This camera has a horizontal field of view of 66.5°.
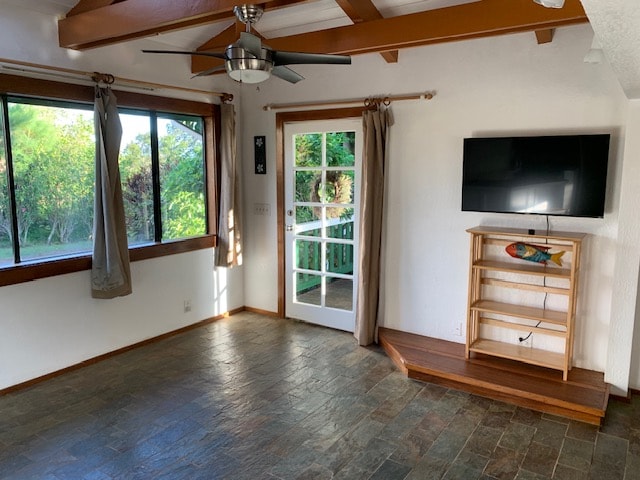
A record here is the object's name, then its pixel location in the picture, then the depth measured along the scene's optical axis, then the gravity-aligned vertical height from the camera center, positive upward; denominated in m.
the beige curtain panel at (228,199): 4.80 -0.19
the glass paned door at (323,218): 4.54 -0.38
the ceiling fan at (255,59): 2.30 +0.60
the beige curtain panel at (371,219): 4.19 -0.34
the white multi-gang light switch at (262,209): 5.11 -0.31
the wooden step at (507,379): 3.14 -1.39
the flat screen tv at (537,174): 3.26 +0.04
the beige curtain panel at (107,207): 3.72 -0.22
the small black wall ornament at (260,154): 5.01 +0.26
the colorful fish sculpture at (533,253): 3.47 -0.52
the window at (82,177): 3.44 +0.02
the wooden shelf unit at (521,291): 3.35 -0.84
